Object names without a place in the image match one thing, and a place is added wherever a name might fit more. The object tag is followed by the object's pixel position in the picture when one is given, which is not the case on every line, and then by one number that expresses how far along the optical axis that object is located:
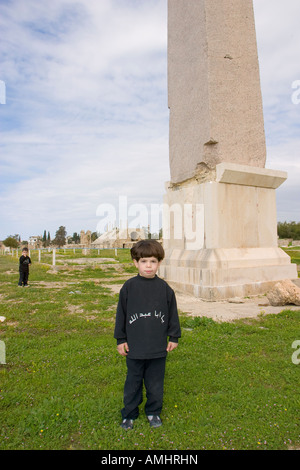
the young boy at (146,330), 2.41
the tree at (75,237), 89.22
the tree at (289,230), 54.19
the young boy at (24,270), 10.05
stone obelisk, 7.11
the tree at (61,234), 73.00
